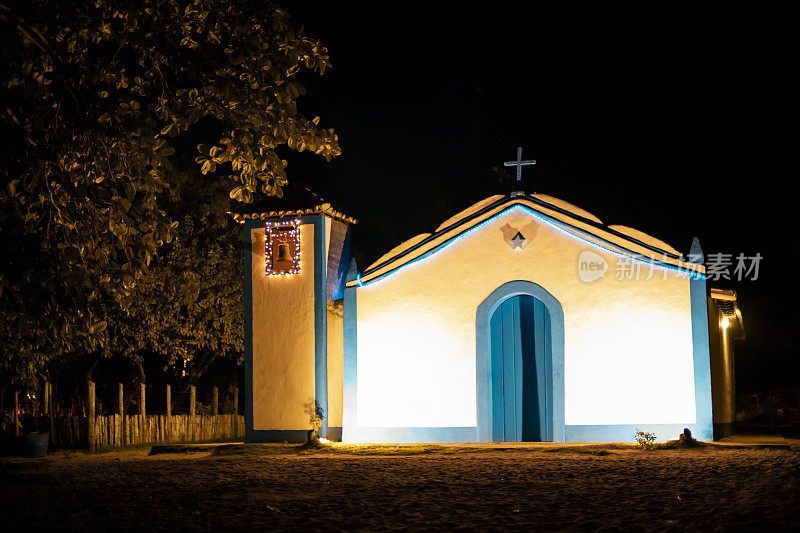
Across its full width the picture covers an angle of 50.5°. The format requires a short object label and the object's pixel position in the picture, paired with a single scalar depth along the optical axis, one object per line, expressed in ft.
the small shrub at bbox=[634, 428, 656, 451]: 46.11
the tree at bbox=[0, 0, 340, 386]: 25.68
